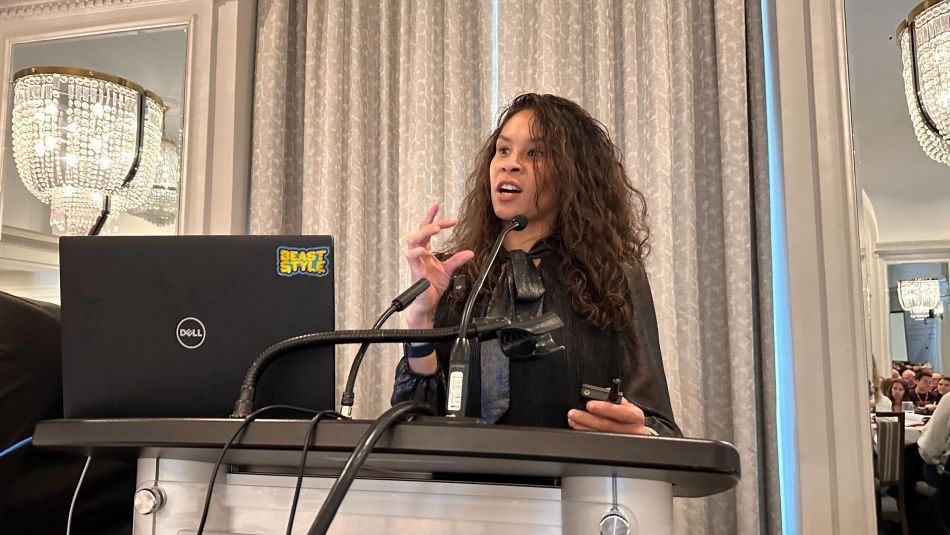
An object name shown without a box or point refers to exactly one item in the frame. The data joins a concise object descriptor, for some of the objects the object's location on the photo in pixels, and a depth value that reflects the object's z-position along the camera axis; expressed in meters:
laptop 0.85
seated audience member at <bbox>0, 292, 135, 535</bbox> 1.31
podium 0.67
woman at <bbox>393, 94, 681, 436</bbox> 1.43
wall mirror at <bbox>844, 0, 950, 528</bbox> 1.88
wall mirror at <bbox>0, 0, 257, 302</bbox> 2.48
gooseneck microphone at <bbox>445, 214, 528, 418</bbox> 0.76
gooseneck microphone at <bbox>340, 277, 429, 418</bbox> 0.93
